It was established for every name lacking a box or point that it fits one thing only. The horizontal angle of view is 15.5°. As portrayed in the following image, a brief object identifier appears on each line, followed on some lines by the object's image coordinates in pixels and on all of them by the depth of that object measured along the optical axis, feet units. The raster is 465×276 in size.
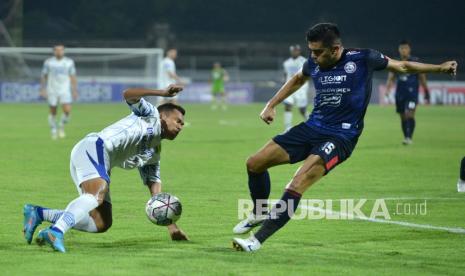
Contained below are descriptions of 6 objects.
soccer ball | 52.23
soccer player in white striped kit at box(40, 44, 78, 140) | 144.33
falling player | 48.95
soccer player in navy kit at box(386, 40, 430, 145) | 132.08
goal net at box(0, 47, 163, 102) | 261.51
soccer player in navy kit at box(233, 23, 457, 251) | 51.42
